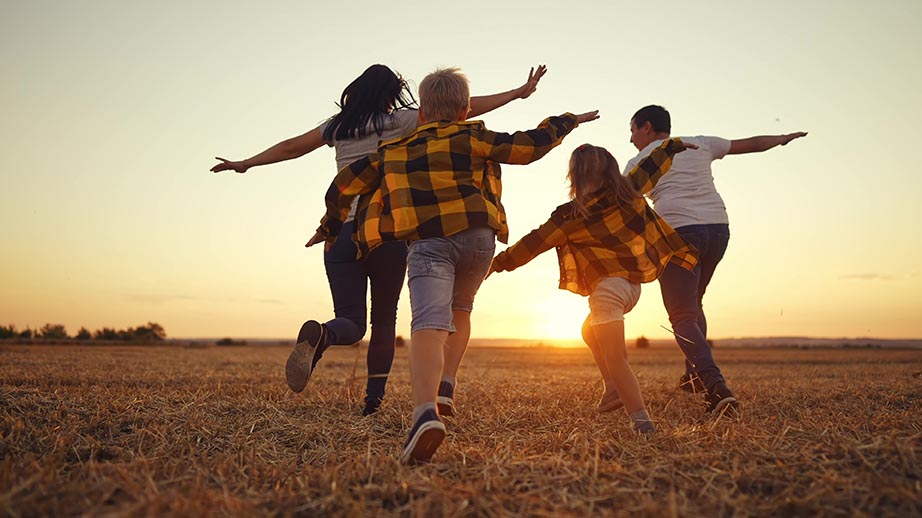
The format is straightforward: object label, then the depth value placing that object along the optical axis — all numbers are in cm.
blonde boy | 298
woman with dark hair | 402
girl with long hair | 374
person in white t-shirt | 447
